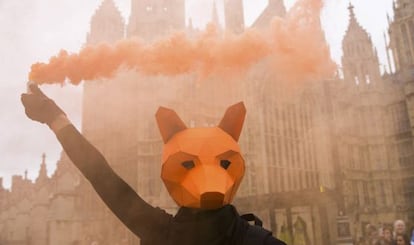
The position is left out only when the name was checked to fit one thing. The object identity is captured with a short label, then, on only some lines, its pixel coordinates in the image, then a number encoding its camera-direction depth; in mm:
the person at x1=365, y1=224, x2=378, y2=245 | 11164
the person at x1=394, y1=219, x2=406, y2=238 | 6773
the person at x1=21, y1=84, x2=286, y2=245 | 1739
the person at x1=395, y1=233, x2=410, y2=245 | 6617
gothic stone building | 20750
